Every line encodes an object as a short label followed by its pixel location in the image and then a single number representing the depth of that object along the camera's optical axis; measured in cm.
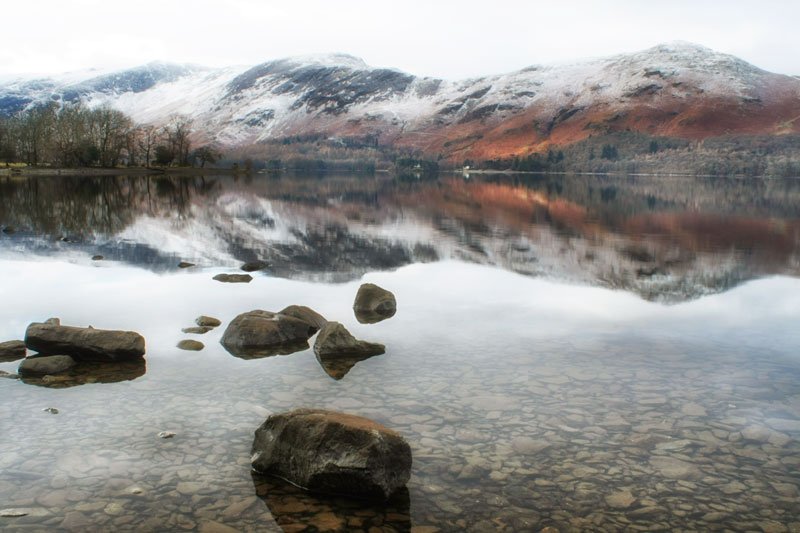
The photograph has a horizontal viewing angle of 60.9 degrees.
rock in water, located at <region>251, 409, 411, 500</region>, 1070
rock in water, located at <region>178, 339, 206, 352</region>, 1900
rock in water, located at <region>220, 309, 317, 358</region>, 1894
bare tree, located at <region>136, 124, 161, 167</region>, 17320
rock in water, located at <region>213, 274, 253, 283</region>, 2981
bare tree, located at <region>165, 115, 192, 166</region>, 18265
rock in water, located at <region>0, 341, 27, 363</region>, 1752
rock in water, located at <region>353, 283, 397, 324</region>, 2353
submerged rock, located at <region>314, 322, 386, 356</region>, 1822
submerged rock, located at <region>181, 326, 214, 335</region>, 2080
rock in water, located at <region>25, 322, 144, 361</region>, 1733
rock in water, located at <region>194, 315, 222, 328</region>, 2169
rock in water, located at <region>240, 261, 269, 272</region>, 3322
